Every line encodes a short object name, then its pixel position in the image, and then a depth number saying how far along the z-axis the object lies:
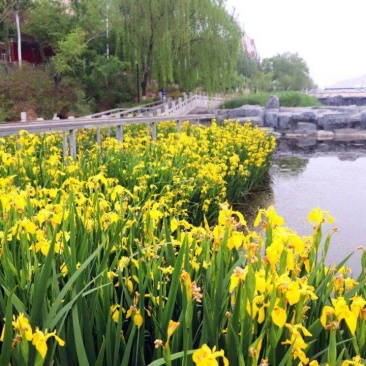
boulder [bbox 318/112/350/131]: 21.83
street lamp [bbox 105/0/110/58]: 28.77
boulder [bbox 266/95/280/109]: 24.47
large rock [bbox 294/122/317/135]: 21.52
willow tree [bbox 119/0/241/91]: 24.23
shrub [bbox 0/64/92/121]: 24.72
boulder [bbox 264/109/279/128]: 22.45
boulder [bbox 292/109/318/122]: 22.52
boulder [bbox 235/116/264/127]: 21.53
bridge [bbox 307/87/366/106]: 41.34
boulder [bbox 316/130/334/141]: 20.97
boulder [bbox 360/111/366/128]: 21.86
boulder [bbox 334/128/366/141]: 20.58
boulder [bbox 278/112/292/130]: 22.42
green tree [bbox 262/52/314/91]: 65.69
